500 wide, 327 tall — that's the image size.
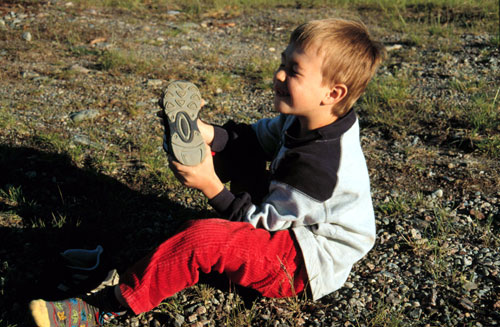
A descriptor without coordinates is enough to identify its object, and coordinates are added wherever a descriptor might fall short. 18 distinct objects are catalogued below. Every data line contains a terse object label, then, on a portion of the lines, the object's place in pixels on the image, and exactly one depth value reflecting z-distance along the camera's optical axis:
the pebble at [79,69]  5.91
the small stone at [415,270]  2.95
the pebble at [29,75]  5.66
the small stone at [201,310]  2.64
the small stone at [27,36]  6.86
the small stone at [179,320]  2.55
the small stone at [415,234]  3.24
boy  2.36
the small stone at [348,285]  2.87
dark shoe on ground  2.71
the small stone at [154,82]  5.67
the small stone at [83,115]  4.70
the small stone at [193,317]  2.60
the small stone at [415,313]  2.63
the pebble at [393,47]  7.01
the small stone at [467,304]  2.66
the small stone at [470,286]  2.80
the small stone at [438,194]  3.72
